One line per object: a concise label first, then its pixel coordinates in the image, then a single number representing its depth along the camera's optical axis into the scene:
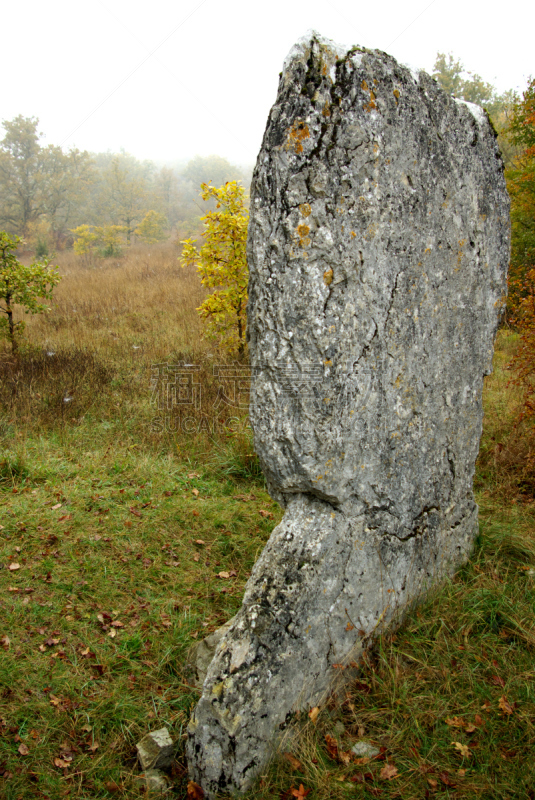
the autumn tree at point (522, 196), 8.55
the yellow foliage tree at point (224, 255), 5.64
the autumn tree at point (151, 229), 23.88
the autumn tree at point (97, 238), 17.55
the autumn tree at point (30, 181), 25.30
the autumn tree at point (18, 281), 6.64
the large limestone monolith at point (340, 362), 1.92
